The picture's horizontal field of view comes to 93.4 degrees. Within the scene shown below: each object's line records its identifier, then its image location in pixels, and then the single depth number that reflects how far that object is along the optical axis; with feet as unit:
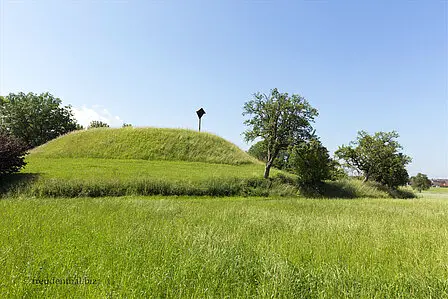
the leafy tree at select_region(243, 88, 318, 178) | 88.28
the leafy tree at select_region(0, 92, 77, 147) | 173.68
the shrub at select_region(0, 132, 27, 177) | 65.72
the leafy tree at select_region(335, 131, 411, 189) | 119.65
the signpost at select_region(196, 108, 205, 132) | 166.43
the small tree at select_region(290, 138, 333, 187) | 95.61
